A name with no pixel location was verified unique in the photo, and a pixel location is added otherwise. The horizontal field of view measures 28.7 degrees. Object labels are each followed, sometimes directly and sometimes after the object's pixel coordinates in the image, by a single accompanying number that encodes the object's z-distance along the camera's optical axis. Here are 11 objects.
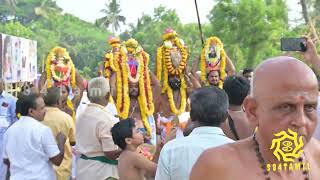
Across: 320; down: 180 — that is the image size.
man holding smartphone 4.07
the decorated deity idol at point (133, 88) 8.07
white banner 14.72
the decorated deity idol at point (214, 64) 8.69
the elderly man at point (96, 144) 5.26
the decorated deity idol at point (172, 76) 8.39
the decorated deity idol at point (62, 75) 9.32
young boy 4.40
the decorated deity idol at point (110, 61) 8.84
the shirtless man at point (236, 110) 4.02
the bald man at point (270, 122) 1.86
